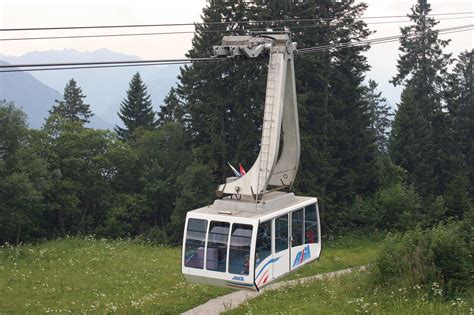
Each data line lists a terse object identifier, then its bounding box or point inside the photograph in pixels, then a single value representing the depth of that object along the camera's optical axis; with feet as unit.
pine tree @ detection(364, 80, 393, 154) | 255.25
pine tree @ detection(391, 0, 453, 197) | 141.18
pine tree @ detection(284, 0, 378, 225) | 111.14
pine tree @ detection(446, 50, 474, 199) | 150.87
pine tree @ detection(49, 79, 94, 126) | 218.63
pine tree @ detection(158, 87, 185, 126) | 188.44
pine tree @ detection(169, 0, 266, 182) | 112.47
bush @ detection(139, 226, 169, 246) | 107.64
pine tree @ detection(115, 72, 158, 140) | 203.72
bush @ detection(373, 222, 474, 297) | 55.31
